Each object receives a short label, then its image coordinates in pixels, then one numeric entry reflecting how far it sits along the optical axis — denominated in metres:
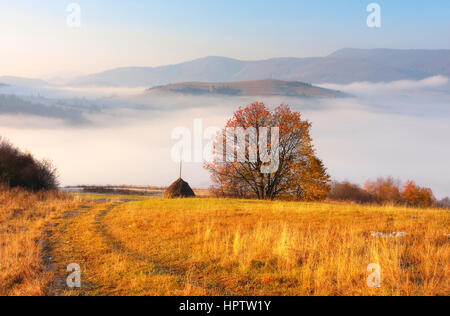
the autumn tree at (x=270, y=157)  37.25
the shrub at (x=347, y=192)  84.00
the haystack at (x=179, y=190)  41.03
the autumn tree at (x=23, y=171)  39.25
